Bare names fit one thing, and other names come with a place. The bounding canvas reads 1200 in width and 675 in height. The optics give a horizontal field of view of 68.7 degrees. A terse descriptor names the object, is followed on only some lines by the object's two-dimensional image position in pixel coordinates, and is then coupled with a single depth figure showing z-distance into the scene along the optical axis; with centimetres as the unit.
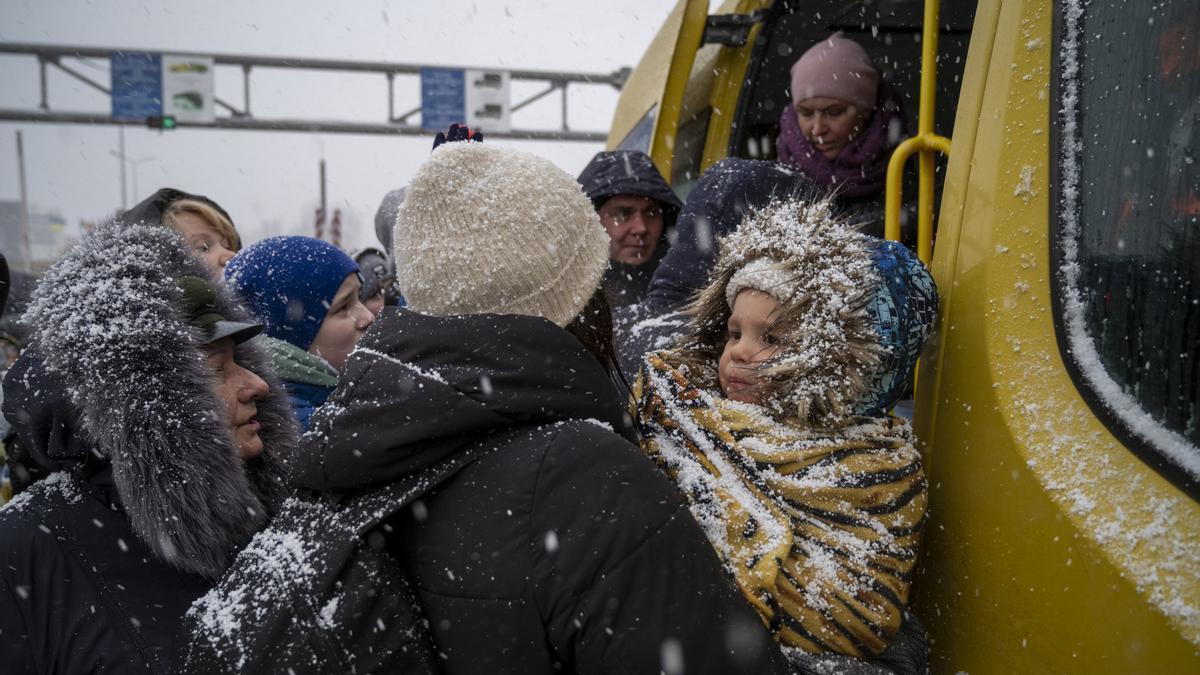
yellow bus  117
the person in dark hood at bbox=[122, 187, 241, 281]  328
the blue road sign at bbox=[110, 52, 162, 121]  1625
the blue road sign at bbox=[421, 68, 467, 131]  1694
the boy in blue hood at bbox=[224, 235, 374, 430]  264
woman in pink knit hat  322
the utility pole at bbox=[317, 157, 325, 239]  2167
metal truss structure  1532
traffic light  1622
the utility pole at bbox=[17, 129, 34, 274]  3740
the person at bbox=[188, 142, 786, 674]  120
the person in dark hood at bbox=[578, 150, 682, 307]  379
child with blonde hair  138
